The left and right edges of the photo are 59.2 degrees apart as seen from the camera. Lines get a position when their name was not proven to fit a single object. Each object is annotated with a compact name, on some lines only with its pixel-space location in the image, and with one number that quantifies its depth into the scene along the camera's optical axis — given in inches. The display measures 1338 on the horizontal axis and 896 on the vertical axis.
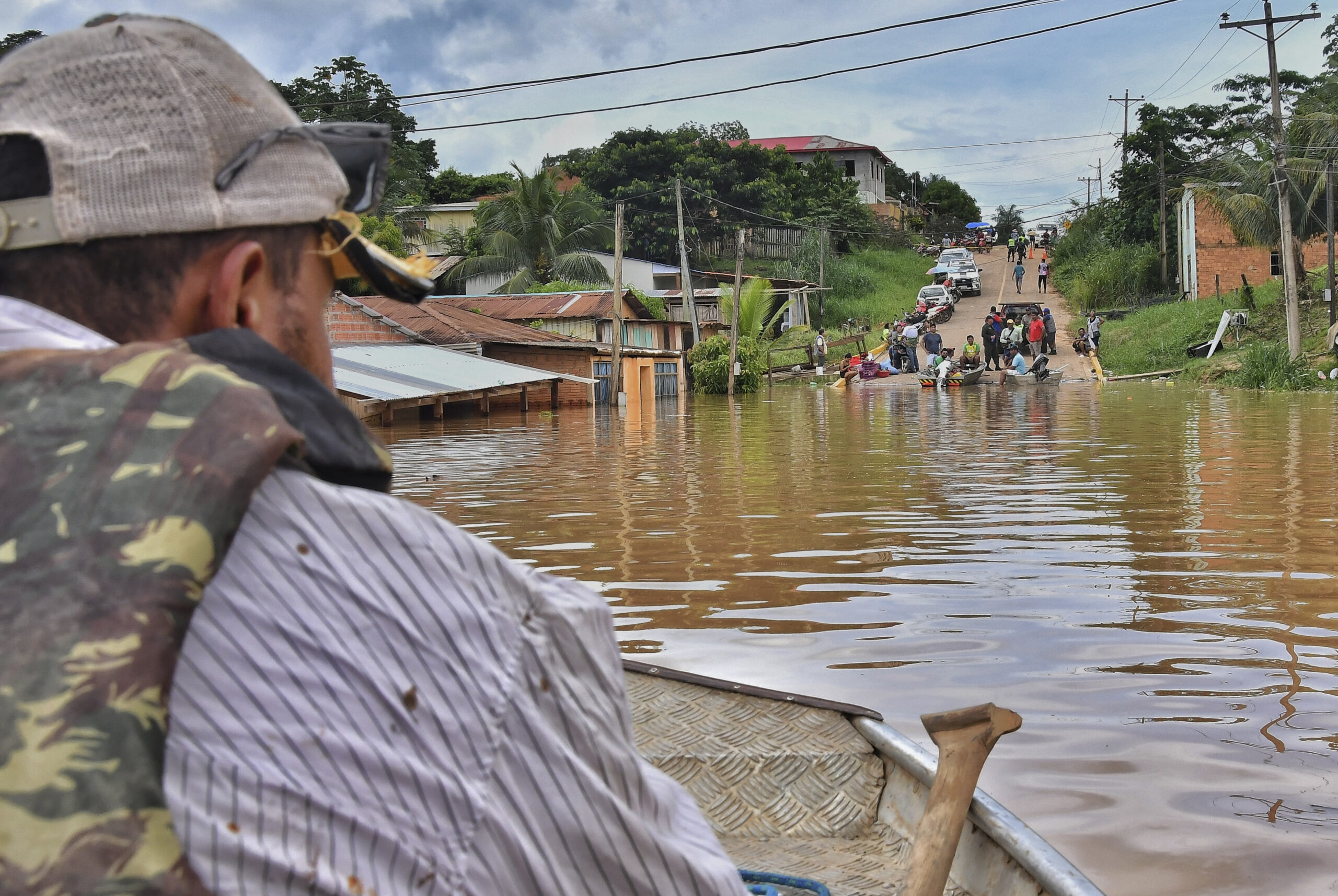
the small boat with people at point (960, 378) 1146.0
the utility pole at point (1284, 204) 968.3
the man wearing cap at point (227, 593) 35.5
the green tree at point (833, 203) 2183.8
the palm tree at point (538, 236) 1514.5
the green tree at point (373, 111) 1656.0
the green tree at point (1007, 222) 3754.9
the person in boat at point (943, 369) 1136.8
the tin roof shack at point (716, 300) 1715.1
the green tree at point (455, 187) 2010.3
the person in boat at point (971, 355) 1203.2
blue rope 96.9
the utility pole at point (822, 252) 1791.3
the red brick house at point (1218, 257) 1560.0
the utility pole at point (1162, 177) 1753.2
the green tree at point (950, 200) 3543.3
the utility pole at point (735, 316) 1270.9
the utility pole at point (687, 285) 1482.5
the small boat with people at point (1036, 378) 1159.0
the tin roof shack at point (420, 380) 785.6
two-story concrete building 3048.7
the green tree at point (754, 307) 1434.7
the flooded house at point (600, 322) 1285.7
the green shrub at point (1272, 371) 857.5
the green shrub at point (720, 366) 1371.8
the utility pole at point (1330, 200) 1076.5
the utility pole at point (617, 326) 1082.7
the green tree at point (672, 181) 1940.2
